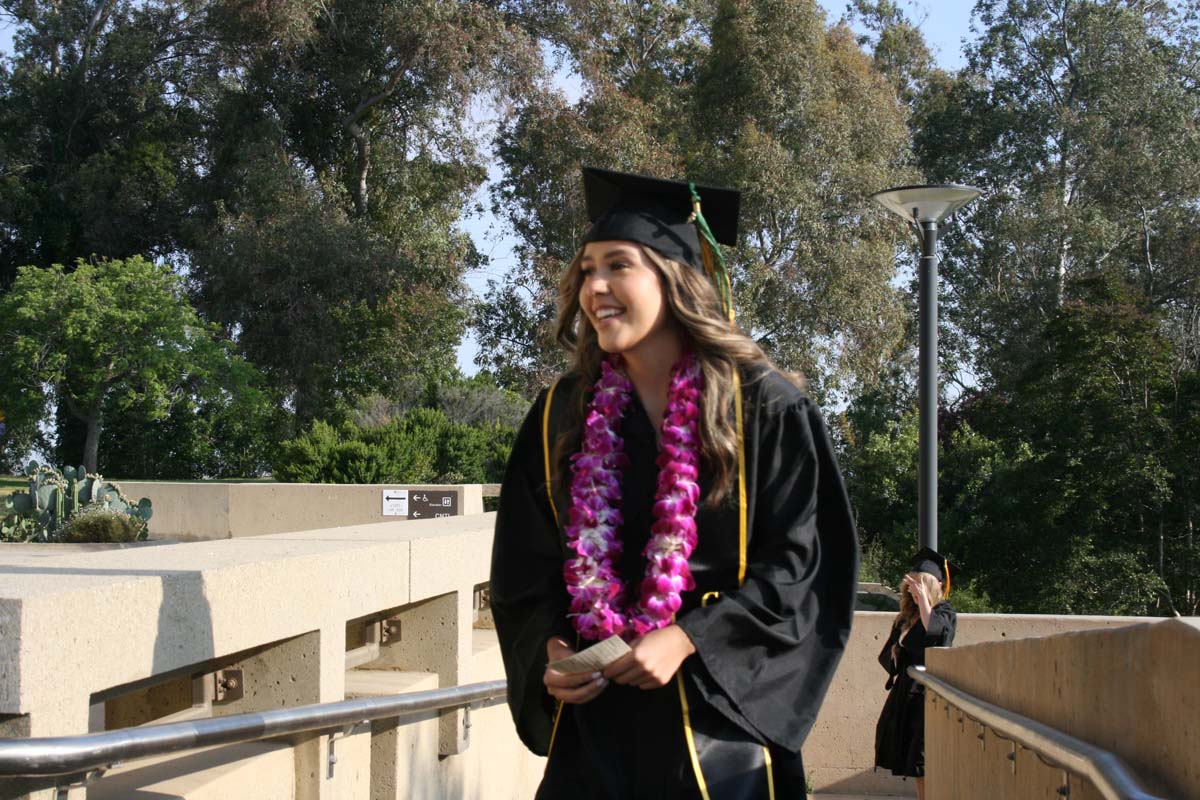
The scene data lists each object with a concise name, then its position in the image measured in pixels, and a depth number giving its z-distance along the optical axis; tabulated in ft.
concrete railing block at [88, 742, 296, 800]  10.27
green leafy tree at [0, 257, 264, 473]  82.94
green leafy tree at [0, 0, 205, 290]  103.71
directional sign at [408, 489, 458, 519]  52.19
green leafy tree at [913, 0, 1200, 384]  105.70
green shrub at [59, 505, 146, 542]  41.11
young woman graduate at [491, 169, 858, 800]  8.07
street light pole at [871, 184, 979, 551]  32.68
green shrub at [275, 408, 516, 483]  67.97
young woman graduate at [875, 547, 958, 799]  26.45
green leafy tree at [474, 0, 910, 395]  95.86
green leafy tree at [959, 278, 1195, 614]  56.85
